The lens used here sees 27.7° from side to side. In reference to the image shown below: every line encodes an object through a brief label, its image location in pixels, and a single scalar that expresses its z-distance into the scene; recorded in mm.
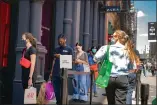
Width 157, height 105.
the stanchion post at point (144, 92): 5312
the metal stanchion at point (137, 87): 6250
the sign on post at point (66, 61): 6215
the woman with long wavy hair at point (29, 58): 6113
